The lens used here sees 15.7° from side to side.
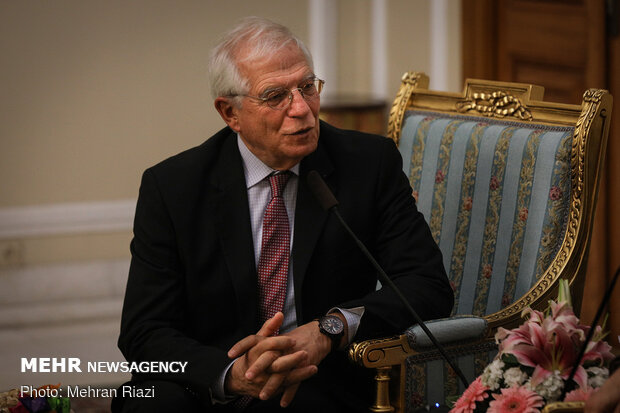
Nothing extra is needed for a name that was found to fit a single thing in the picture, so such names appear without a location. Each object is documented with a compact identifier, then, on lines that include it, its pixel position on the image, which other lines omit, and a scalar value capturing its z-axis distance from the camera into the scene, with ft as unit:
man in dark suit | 11.89
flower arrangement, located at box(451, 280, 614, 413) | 10.88
